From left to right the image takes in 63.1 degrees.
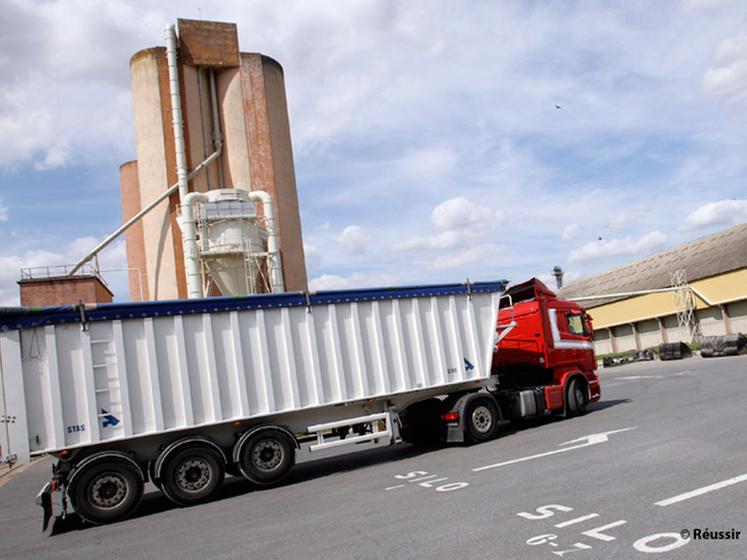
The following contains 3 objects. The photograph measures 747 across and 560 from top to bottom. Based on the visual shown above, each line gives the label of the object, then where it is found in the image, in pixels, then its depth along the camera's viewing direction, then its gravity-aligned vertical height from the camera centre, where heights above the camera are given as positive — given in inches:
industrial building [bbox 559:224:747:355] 1555.1 +51.6
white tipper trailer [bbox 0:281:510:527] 343.9 -7.1
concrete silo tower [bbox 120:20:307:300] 1139.3 +453.4
